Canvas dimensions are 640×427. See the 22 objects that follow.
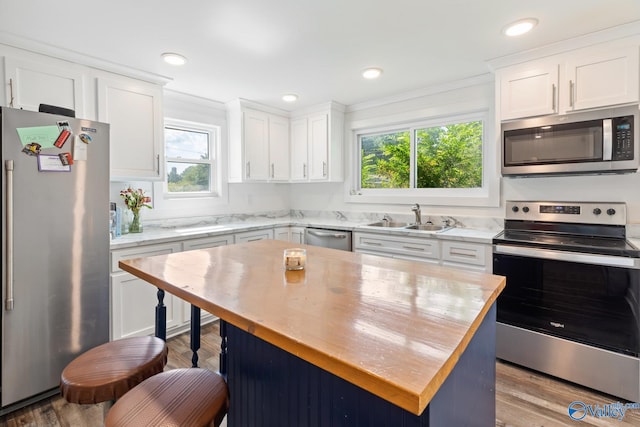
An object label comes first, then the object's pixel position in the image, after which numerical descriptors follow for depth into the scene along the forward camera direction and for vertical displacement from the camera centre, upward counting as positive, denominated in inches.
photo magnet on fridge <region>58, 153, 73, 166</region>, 77.1 +11.8
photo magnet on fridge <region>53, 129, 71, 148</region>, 76.4 +16.6
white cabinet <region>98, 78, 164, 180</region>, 103.1 +27.9
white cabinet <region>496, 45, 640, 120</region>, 81.7 +34.4
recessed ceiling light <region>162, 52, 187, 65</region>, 95.4 +45.3
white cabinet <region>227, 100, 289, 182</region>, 144.9 +29.7
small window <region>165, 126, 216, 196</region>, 137.3 +20.9
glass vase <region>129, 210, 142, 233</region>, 114.7 -6.0
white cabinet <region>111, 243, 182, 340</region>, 94.0 -28.4
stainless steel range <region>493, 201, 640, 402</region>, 75.0 -23.5
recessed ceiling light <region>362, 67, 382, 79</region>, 108.7 +46.5
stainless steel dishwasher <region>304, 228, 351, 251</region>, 130.3 -13.1
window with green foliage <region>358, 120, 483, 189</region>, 127.2 +21.7
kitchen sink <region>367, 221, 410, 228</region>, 139.6 -7.5
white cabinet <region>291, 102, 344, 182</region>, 150.0 +30.2
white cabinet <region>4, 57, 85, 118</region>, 84.7 +34.4
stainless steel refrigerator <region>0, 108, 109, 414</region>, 71.2 -9.5
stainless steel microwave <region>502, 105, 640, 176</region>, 81.1 +17.3
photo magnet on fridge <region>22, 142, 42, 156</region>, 72.1 +13.3
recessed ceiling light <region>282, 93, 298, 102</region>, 136.2 +47.5
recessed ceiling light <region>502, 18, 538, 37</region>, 77.7 +44.8
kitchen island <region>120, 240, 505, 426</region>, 27.6 -12.6
